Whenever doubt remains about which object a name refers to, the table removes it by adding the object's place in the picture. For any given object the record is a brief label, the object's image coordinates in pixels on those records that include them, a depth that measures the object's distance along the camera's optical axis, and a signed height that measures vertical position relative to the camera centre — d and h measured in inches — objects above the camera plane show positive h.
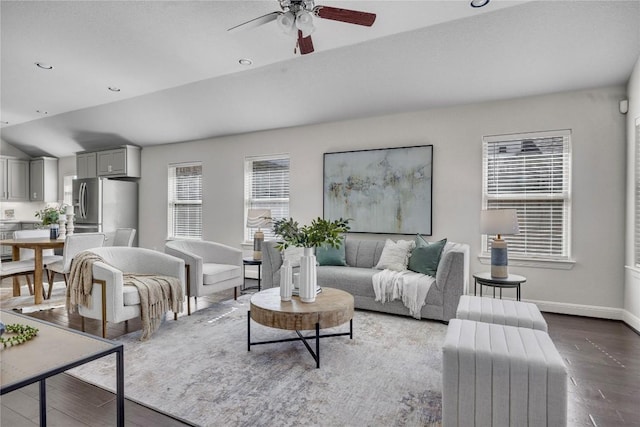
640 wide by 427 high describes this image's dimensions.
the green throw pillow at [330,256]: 177.3 -25.1
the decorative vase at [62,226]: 182.5 -10.5
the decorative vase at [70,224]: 197.2 -10.0
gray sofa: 138.3 -31.2
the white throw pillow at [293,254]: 176.0 -24.2
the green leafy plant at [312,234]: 113.0 -8.8
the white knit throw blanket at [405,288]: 142.8 -34.1
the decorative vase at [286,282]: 111.3 -24.4
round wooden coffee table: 99.7 -31.5
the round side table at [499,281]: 131.8 -28.4
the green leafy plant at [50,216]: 180.4 -5.0
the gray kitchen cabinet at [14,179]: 310.5 +25.5
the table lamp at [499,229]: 136.3 -8.5
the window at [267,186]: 221.1 +14.3
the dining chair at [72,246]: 159.8 -19.3
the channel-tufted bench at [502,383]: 60.4 -32.1
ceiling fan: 86.0 +49.1
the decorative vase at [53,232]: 179.3 -13.3
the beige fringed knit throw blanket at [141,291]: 120.9 -30.7
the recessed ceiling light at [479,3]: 108.5 +65.8
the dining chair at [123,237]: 202.7 -18.2
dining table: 158.7 -19.9
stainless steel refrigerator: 258.4 +2.1
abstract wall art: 177.9 +10.5
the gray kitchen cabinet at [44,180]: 323.3 +25.7
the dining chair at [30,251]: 178.3 -25.5
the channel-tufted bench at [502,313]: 88.0 -28.1
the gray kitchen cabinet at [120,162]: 269.7 +36.1
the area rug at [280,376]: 77.3 -46.5
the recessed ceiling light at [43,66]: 159.6 +66.8
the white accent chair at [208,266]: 149.4 -28.9
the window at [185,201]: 256.1 +4.6
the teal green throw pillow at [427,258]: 152.2 -22.4
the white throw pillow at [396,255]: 162.7 -22.9
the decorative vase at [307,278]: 111.0 -23.1
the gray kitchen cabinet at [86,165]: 283.0 +34.7
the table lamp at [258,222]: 195.6 -8.4
